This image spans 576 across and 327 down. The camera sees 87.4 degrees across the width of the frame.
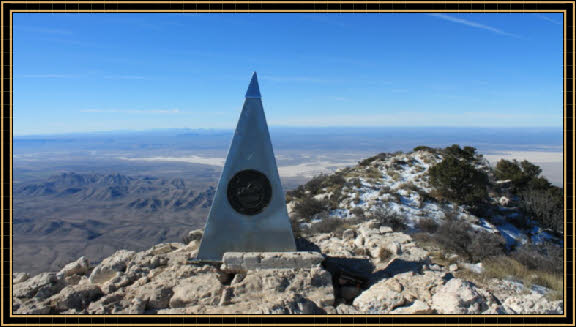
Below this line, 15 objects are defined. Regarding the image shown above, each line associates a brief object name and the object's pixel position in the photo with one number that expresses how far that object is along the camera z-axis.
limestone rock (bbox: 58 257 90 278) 5.98
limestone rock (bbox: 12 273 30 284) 5.78
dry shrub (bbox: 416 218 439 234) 10.62
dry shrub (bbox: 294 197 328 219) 12.49
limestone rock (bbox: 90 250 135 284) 5.70
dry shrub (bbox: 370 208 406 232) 10.59
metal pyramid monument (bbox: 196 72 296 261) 6.17
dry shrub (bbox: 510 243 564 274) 6.41
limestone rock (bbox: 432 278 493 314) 4.02
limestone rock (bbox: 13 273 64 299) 5.06
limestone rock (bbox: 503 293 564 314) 4.13
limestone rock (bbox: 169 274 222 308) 4.74
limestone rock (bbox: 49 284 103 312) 4.68
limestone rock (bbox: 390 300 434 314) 4.12
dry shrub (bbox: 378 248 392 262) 6.72
